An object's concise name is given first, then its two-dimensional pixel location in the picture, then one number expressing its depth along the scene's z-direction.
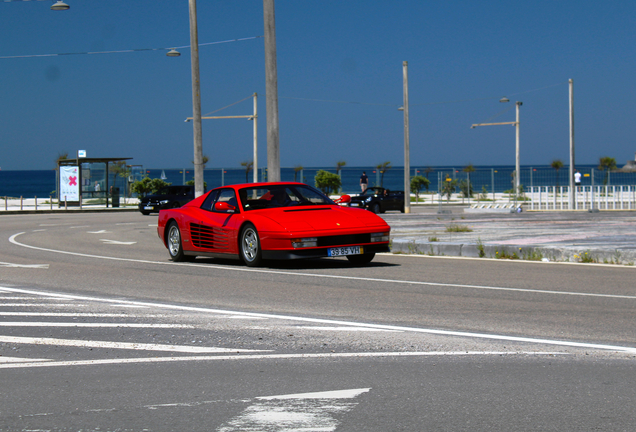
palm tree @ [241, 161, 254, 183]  56.27
